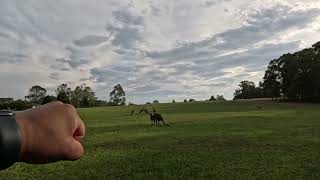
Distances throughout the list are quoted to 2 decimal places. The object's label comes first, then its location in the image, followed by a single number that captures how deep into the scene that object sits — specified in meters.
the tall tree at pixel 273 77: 54.84
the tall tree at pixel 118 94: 79.30
